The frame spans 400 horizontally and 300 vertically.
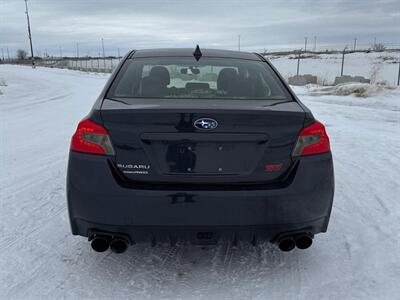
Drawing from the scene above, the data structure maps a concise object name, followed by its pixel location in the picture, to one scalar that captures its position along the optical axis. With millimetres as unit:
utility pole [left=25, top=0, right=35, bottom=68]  55438
